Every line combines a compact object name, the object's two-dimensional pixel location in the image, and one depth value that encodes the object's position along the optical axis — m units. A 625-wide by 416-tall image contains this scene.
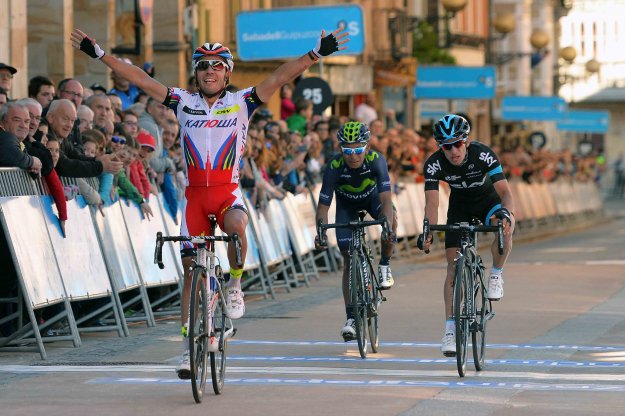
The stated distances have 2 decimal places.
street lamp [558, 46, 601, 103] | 68.50
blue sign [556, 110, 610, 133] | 67.88
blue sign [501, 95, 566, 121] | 54.97
